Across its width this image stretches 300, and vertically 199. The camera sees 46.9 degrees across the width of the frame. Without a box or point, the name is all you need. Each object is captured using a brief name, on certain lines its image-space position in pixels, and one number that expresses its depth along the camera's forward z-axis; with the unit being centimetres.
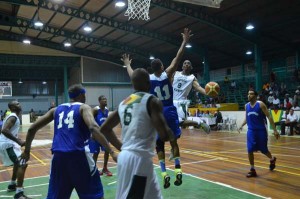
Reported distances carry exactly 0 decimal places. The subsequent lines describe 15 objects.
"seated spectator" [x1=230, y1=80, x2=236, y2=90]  2811
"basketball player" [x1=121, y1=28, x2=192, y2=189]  559
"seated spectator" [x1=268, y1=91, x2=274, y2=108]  2072
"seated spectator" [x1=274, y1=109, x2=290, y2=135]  1710
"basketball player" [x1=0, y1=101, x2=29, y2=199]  630
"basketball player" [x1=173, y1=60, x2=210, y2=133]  679
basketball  712
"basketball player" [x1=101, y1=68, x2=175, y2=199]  321
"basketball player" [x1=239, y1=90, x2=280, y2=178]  775
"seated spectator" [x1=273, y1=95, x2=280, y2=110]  1946
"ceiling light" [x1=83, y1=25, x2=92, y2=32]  2508
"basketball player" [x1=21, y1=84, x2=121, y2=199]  396
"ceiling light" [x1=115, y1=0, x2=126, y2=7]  1794
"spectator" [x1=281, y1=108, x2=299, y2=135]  1684
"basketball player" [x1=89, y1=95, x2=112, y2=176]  809
